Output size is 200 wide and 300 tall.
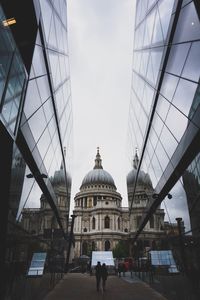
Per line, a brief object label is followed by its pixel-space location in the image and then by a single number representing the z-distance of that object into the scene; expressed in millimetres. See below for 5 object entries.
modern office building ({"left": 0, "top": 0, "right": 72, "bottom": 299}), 6949
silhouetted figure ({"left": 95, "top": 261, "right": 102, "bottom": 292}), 17708
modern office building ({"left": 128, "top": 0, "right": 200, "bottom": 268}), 7996
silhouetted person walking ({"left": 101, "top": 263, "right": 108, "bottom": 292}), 17438
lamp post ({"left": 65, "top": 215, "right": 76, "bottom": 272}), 39528
